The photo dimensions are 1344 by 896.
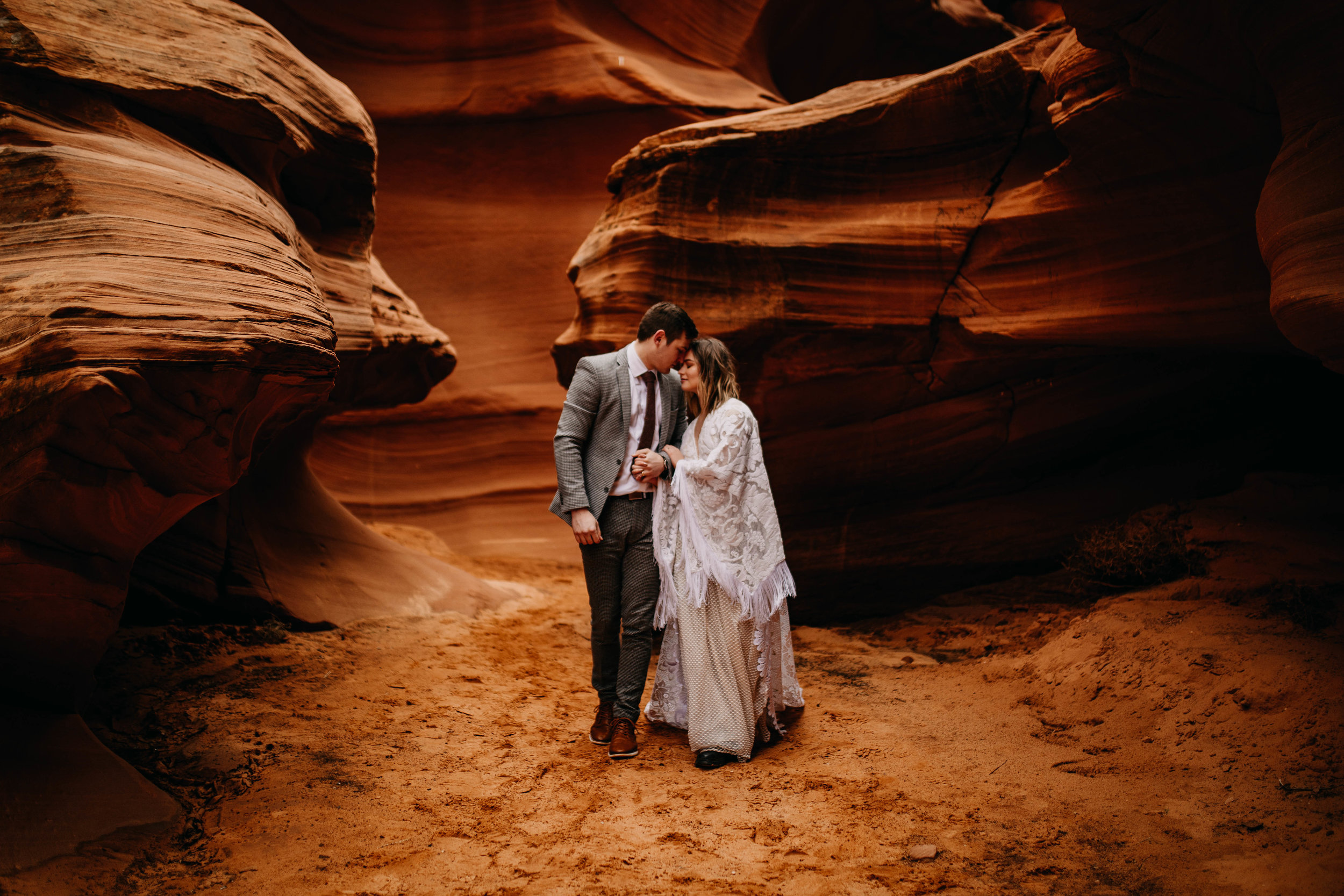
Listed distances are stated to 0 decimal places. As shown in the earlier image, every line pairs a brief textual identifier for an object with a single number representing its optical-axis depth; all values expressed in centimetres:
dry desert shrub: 493
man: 396
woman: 384
